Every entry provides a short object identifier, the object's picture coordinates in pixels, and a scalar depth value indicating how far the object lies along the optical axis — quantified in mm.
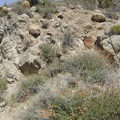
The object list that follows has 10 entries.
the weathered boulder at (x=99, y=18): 12258
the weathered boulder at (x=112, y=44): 9426
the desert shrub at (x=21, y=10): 12753
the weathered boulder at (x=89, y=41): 10477
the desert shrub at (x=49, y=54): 9812
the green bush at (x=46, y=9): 12940
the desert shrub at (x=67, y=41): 10575
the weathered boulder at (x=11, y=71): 9734
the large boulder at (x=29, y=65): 9648
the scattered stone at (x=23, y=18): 12062
